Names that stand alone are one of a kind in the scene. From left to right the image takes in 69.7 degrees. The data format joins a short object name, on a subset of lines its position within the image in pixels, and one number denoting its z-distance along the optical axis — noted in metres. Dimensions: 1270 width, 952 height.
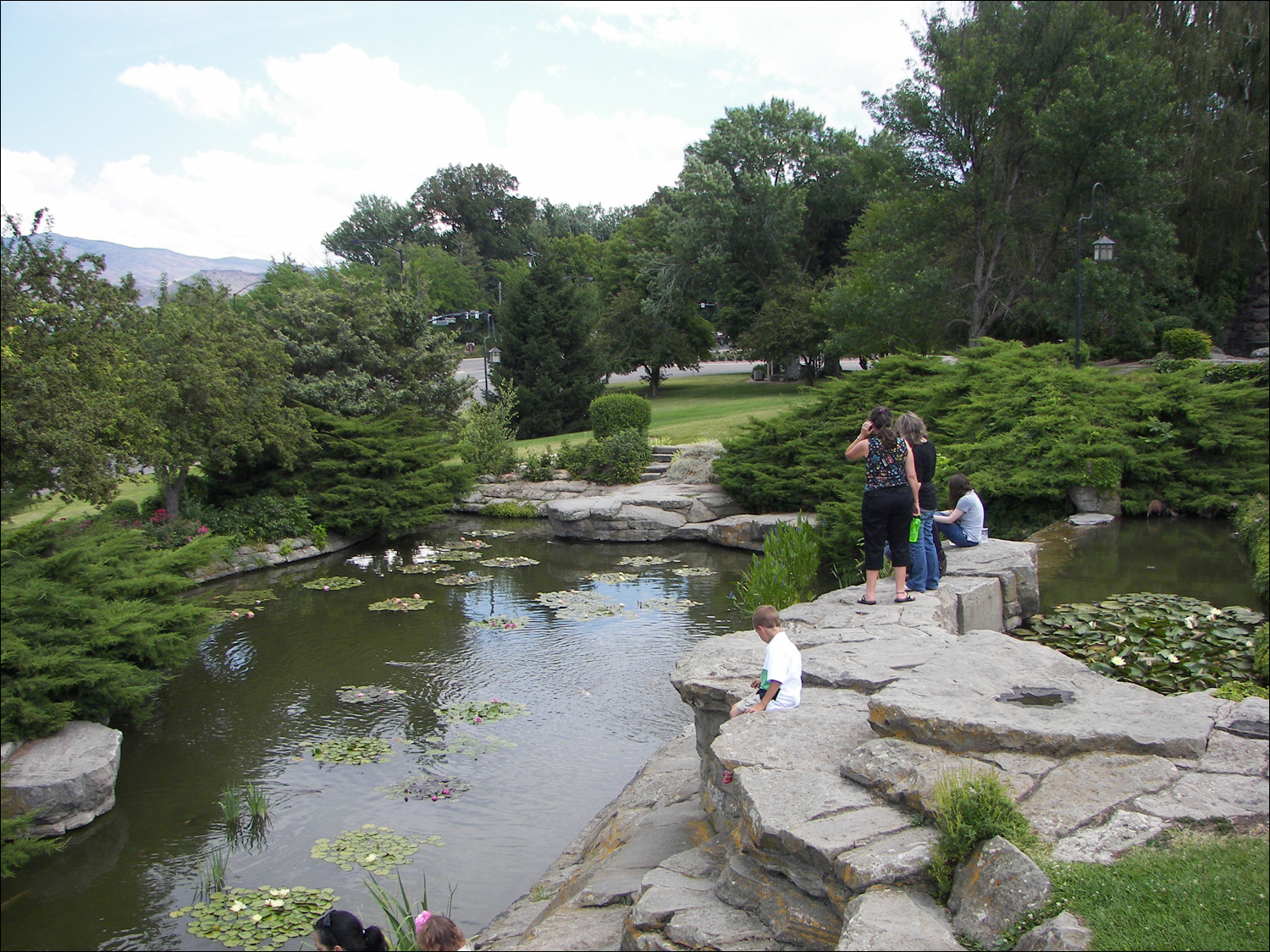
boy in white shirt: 5.46
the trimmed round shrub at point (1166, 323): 25.48
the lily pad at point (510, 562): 15.52
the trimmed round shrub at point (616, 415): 22.17
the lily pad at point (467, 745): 8.10
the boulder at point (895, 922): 3.39
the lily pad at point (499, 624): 11.74
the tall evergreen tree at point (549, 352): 27.20
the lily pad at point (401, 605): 12.75
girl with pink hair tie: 4.34
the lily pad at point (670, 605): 12.49
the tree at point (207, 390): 13.91
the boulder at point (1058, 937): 3.26
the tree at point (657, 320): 35.72
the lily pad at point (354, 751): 7.97
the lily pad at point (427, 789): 7.31
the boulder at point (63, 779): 6.62
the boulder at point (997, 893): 3.46
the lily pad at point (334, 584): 14.14
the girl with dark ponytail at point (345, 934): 4.70
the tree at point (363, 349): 19.33
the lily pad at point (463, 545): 16.94
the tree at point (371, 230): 73.19
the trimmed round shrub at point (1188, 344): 23.47
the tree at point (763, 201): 34.12
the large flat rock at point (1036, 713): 4.41
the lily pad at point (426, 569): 15.02
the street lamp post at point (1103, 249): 17.70
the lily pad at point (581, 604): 12.36
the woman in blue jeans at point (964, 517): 9.63
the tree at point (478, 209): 76.19
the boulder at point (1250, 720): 4.34
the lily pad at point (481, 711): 8.84
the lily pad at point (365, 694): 9.36
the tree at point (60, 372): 10.73
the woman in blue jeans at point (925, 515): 7.98
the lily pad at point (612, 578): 14.26
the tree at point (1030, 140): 21.56
